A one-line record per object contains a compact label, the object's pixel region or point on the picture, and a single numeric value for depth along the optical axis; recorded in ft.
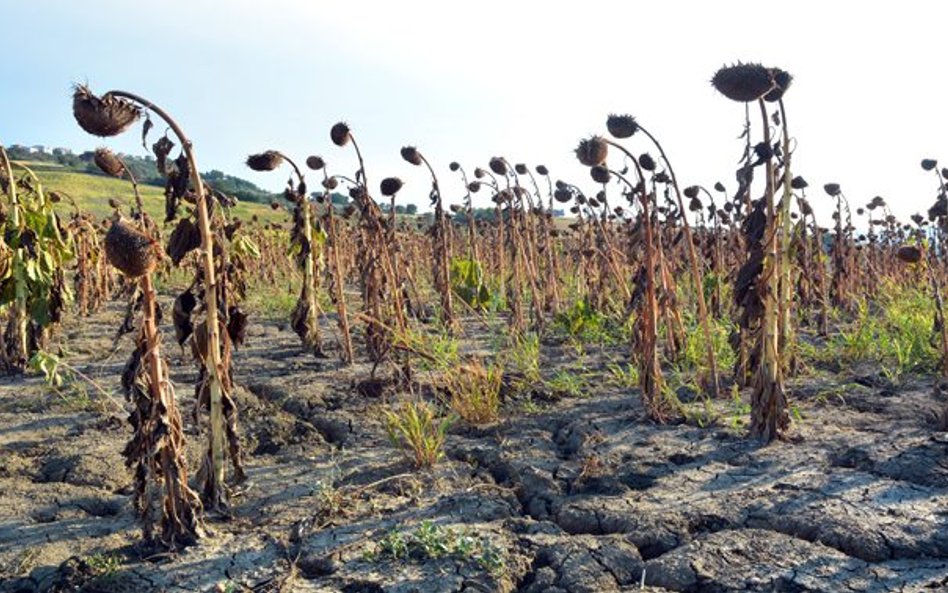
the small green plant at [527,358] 16.42
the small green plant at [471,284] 27.07
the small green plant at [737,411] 13.66
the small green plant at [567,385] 16.08
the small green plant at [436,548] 9.27
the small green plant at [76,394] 15.46
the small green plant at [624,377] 16.47
